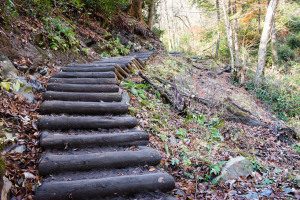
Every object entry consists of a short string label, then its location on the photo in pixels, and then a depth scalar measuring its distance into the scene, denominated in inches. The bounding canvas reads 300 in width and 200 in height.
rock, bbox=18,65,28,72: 173.6
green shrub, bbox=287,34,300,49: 656.4
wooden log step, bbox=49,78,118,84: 187.0
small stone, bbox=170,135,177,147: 168.4
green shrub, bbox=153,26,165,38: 677.3
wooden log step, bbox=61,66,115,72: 215.9
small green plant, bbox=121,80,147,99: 209.9
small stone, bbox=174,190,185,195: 111.2
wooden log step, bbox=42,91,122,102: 163.8
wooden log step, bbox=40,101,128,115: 148.0
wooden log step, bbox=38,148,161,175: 103.4
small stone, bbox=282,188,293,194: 120.1
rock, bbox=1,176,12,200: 80.3
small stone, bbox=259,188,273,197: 117.5
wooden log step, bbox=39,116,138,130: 131.3
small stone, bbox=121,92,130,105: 181.8
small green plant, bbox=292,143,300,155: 209.6
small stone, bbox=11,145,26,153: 107.7
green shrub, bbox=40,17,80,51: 232.7
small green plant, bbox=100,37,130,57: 368.5
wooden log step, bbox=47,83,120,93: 176.3
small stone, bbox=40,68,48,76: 196.6
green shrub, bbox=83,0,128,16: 376.2
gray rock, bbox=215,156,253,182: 132.8
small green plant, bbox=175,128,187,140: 184.6
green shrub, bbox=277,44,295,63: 628.1
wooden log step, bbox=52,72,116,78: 200.4
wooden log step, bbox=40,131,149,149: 117.0
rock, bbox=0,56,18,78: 151.7
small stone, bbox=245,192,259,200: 112.4
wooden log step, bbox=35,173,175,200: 91.2
